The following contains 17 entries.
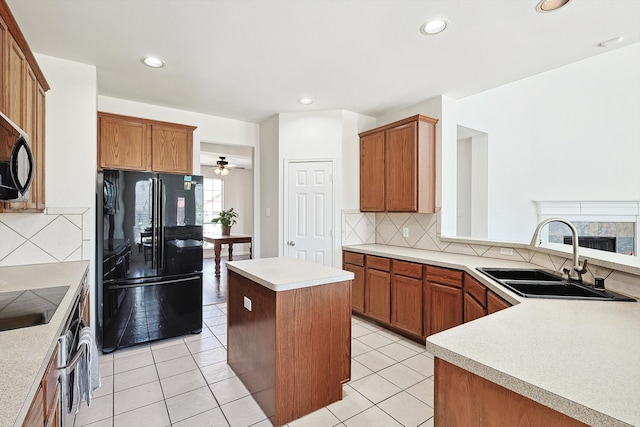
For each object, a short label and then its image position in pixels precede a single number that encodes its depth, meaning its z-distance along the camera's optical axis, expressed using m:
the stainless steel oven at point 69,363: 1.26
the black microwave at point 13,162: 1.24
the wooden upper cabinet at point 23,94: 1.63
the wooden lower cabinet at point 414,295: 2.48
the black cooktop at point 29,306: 1.29
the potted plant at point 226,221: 6.24
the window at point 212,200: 8.47
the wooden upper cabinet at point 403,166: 3.44
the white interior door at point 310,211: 4.04
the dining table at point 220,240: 5.79
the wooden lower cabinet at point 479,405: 0.81
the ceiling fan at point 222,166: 7.08
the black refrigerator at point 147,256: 2.82
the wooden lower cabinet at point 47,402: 0.88
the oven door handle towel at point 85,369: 1.53
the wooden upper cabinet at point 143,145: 3.18
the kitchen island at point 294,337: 1.91
